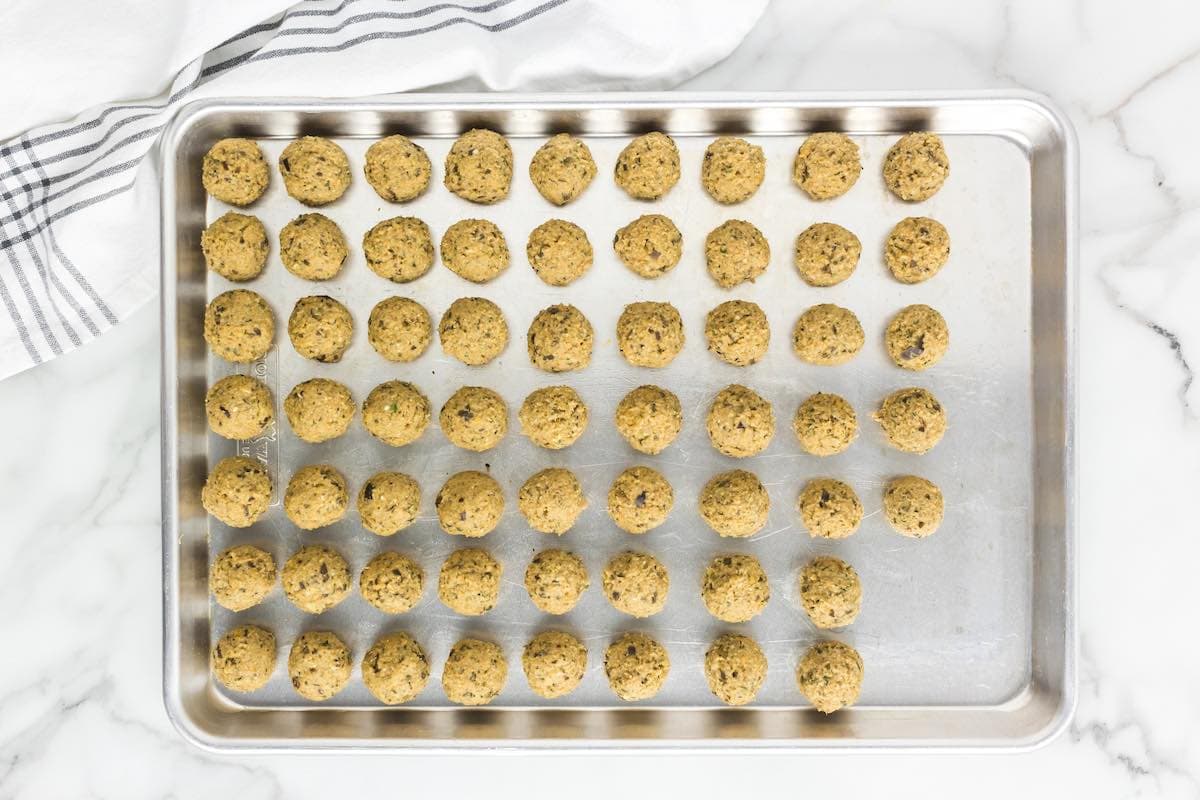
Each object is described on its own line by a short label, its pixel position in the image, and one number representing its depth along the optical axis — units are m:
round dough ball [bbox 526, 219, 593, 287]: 0.53
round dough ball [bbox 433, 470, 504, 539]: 0.52
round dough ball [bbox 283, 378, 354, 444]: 0.53
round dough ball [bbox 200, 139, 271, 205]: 0.53
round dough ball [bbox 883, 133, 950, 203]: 0.54
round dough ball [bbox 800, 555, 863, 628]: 0.53
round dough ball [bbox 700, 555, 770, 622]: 0.53
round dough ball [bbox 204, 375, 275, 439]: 0.53
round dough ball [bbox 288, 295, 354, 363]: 0.53
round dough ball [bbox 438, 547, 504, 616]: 0.53
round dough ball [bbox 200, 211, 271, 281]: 0.53
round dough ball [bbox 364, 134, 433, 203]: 0.53
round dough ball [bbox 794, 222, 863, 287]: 0.54
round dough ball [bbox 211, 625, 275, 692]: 0.53
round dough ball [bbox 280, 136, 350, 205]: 0.53
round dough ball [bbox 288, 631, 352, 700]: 0.53
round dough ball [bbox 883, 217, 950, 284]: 0.54
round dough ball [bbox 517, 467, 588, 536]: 0.53
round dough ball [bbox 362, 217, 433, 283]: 0.53
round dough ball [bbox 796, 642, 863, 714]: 0.53
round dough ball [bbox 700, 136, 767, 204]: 0.53
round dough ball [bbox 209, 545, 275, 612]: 0.53
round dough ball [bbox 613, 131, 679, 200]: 0.53
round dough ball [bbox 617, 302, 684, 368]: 0.53
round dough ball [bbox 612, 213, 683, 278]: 0.53
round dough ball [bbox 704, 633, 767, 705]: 0.53
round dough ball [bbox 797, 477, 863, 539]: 0.53
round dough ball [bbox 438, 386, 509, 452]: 0.53
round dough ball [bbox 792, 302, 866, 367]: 0.53
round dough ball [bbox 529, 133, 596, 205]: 0.53
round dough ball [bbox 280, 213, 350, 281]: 0.53
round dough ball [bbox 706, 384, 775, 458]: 0.52
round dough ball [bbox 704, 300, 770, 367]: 0.53
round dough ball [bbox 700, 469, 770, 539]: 0.53
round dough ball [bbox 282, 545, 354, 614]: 0.53
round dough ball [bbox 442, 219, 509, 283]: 0.53
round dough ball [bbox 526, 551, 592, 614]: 0.53
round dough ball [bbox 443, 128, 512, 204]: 0.53
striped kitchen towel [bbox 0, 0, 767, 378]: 0.54
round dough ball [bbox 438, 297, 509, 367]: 0.53
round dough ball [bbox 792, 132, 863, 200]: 0.54
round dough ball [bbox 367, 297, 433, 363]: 0.53
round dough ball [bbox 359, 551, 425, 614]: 0.53
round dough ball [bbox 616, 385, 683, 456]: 0.52
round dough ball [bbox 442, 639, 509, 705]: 0.53
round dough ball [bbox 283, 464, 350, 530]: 0.53
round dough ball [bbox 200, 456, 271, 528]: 0.53
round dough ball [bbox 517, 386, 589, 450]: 0.52
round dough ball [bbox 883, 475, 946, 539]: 0.53
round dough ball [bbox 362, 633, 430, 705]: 0.53
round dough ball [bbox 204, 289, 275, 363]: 0.53
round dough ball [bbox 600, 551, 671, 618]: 0.53
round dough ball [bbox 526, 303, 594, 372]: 0.53
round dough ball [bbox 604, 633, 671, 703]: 0.53
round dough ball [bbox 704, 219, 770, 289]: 0.53
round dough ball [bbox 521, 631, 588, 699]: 0.53
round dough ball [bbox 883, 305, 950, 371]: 0.53
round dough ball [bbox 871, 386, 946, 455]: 0.53
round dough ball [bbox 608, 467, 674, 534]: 0.53
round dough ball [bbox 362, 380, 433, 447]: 0.53
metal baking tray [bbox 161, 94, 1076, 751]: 0.56
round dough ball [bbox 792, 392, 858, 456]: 0.53
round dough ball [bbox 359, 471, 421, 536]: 0.53
